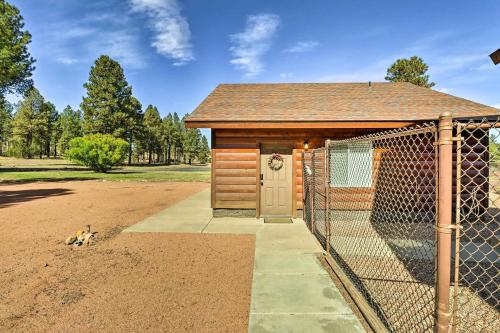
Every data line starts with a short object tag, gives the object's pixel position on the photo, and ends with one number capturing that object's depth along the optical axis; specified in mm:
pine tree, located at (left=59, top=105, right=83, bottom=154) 55719
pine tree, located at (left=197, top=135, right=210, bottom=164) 70875
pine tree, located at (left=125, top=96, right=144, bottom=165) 42875
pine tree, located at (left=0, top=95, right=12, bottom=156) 53888
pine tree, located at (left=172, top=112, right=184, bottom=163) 63200
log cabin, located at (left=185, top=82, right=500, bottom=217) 7996
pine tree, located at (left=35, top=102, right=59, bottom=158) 51781
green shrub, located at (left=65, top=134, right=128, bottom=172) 27281
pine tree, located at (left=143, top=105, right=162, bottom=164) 54469
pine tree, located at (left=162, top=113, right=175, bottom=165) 58934
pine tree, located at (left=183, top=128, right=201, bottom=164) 65938
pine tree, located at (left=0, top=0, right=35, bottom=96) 18897
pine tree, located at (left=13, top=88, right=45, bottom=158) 50750
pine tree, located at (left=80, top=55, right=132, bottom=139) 38844
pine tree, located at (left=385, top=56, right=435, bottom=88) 25922
